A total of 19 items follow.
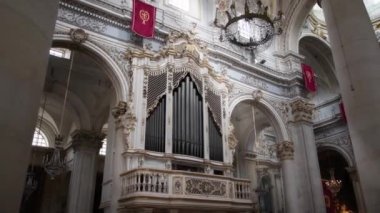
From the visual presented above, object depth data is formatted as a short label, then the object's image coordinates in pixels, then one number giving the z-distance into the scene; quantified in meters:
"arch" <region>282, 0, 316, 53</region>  15.47
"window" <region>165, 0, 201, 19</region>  12.30
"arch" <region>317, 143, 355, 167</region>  18.32
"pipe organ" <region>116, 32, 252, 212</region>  8.16
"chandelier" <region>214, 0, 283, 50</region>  9.67
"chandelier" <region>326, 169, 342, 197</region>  15.87
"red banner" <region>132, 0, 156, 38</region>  10.25
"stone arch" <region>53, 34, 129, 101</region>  9.43
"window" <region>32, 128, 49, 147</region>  16.88
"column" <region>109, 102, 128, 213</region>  8.48
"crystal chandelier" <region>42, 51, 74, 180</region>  9.30
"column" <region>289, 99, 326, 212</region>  12.66
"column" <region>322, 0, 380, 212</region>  4.23
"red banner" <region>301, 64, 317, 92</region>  14.61
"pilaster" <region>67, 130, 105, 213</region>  12.15
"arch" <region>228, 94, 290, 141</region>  13.49
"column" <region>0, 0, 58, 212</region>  2.24
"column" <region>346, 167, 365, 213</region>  17.41
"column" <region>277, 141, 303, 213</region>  12.41
